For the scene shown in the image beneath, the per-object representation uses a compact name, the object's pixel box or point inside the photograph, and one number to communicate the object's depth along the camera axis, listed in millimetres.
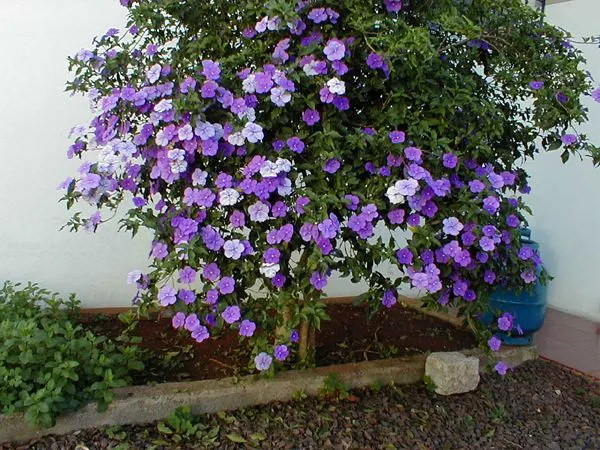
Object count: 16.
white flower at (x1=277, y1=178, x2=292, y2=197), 2361
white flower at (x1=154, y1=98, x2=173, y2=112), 2377
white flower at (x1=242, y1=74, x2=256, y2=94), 2426
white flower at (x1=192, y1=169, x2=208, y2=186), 2430
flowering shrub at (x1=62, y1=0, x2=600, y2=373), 2383
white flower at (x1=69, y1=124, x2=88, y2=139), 2675
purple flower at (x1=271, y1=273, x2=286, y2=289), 2434
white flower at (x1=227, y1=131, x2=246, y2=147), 2377
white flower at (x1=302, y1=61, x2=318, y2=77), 2420
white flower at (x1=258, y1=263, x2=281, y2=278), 2307
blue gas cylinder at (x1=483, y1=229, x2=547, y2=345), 3779
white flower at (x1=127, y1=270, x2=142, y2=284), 2484
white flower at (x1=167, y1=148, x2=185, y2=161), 2355
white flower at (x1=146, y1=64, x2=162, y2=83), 2523
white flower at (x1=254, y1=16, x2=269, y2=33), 2449
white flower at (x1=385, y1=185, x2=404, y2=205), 2338
